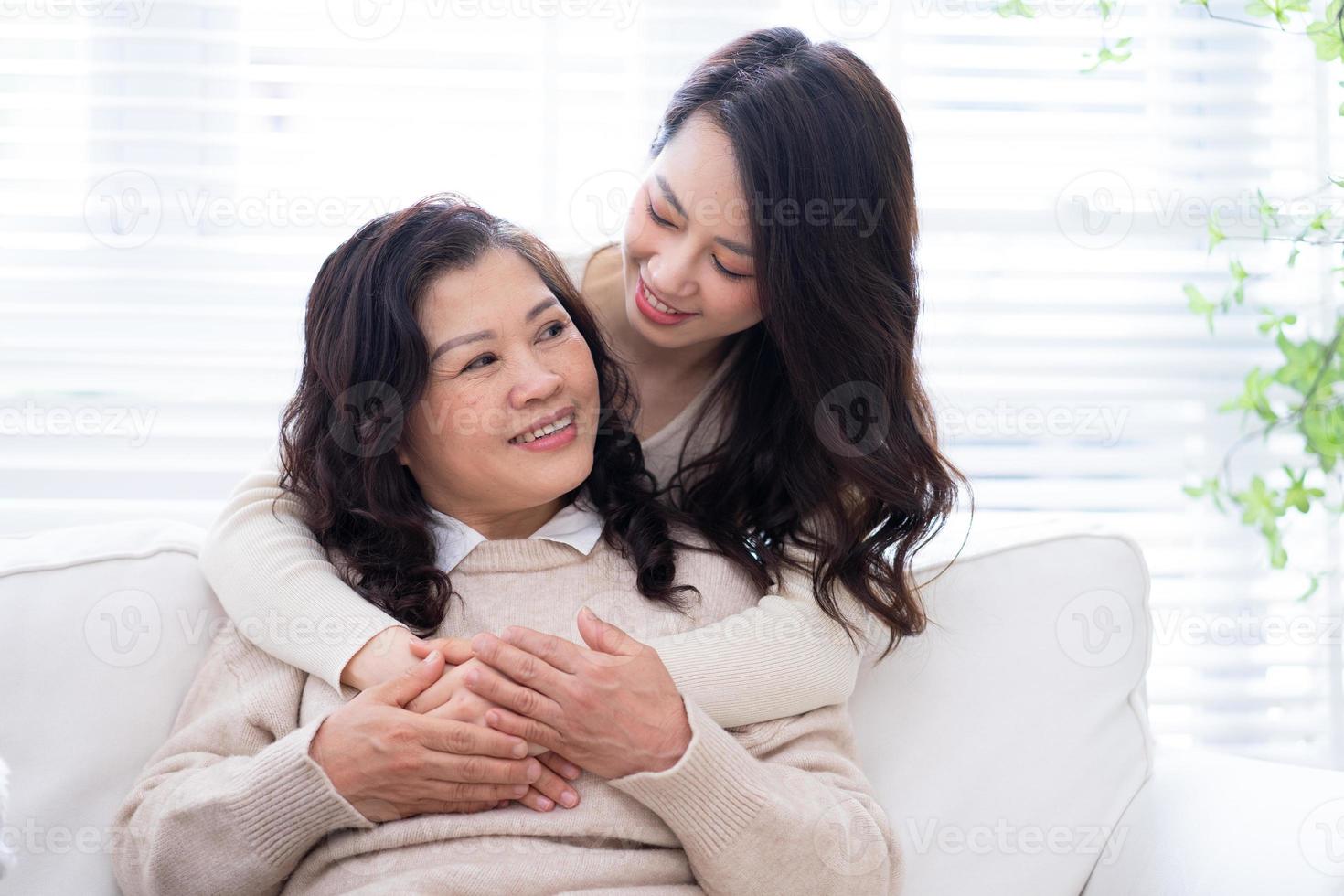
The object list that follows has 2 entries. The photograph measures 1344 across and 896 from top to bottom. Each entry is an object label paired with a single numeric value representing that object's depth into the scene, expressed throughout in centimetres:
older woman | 213
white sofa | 221
